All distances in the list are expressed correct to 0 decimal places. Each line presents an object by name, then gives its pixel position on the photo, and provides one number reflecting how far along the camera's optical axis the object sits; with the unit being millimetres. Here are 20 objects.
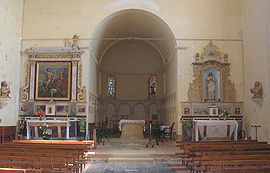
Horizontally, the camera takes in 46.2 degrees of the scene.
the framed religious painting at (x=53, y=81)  17906
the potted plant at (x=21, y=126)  17297
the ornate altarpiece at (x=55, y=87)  17703
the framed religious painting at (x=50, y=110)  17703
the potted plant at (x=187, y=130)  16939
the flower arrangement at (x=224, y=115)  16922
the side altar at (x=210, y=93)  17344
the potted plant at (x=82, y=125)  17234
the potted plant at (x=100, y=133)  17625
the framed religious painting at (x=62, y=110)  17750
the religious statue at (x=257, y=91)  15234
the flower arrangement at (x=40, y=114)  17250
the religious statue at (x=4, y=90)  15539
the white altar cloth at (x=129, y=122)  18969
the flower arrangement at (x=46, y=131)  16031
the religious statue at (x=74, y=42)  18053
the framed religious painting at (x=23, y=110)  17828
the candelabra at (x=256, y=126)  15278
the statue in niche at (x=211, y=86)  17797
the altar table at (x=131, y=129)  19141
